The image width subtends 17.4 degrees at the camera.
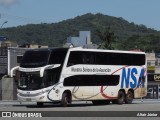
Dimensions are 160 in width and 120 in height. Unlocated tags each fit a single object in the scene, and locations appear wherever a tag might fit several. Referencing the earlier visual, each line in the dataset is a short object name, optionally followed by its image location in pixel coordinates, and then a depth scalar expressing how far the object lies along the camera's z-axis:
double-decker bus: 35.38
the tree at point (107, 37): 88.69
